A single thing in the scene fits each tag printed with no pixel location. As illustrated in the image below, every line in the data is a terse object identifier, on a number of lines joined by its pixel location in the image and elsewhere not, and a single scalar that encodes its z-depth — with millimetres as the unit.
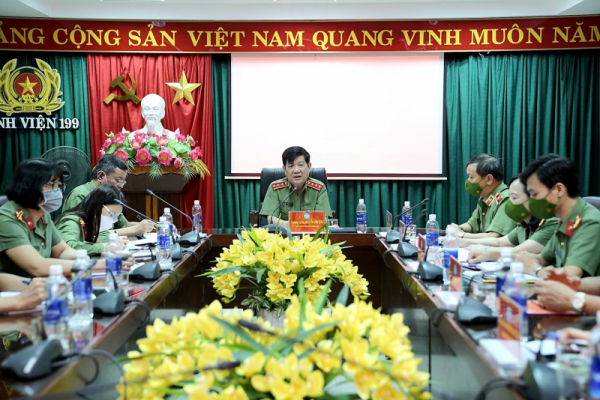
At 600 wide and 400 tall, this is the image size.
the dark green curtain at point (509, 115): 5082
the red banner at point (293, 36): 4965
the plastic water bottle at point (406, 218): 3689
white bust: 4965
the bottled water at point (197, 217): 3453
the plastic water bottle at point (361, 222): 3639
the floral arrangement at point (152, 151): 4500
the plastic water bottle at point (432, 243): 2436
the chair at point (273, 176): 4141
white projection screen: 5168
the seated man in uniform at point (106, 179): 3547
